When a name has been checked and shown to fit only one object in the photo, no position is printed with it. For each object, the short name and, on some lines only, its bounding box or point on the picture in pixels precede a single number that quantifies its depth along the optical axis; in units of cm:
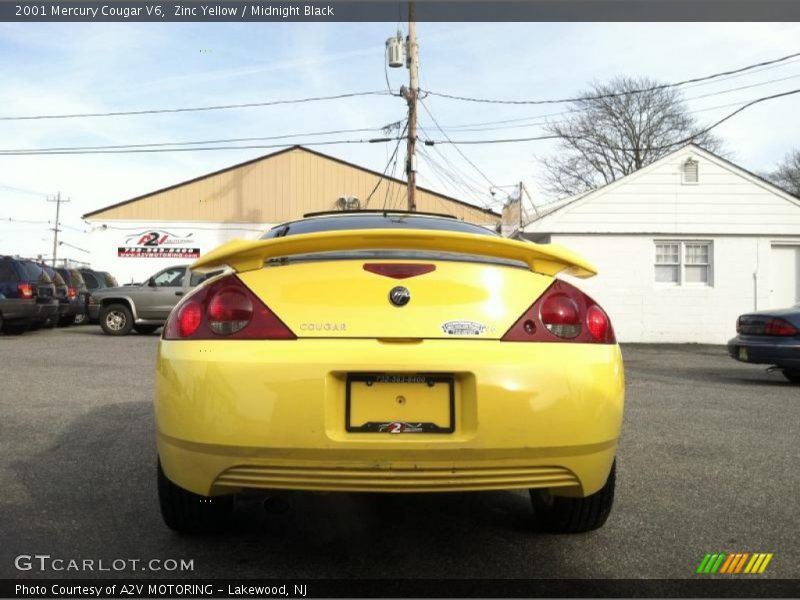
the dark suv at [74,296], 1823
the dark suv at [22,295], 1475
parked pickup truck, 1612
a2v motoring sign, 3138
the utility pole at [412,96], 2284
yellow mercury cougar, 236
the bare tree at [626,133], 3562
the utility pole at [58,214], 7712
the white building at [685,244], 1827
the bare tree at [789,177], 3975
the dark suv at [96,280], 2273
